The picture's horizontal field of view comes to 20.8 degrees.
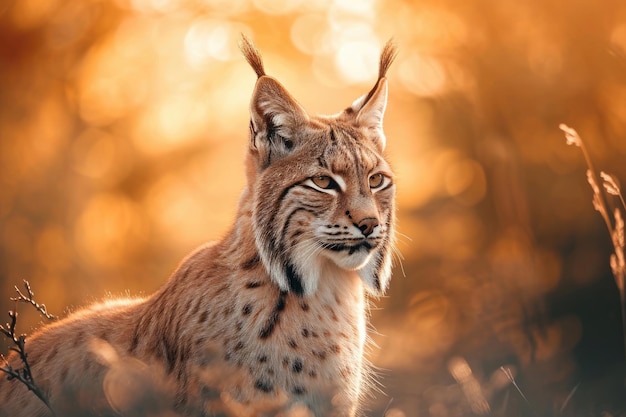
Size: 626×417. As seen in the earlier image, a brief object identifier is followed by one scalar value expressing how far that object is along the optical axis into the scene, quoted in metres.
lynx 7.81
